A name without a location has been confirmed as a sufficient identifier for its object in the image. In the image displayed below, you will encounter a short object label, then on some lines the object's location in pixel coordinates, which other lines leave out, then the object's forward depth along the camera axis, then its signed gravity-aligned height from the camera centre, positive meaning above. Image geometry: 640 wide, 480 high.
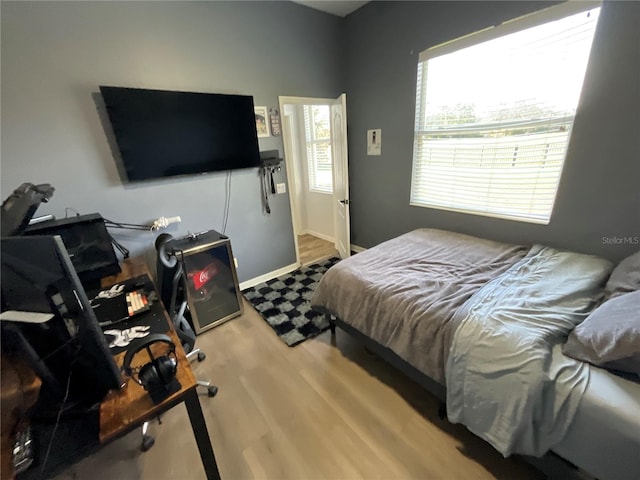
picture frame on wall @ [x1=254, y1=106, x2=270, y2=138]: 2.73 +0.32
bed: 0.99 -0.91
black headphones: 0.86 -0.67
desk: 0.78 -0.75
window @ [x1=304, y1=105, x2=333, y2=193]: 4.02 +0.04
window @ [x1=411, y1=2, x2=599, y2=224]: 1.83 +0.21
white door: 3.09 -0.32
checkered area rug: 2.36 -1.51
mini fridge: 2.32 -1.09
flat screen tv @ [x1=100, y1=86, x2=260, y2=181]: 2.05 +0.23
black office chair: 1.53 -0.76
